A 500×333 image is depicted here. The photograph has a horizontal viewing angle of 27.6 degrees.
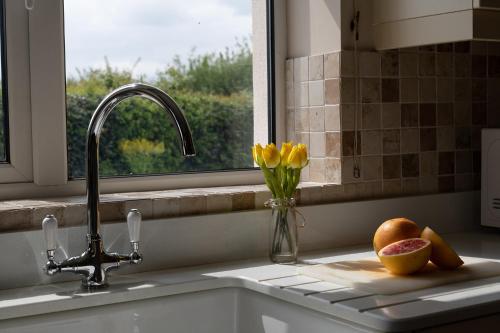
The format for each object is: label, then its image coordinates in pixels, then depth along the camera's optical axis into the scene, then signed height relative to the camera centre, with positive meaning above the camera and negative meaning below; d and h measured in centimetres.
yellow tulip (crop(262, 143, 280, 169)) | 187 -5
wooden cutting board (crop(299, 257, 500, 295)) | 167 -25
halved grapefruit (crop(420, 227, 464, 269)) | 176 -22
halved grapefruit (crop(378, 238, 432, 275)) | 172 -22
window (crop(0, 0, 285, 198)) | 190 +10
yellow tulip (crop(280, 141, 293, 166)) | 188 -4
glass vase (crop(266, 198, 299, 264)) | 190 -19
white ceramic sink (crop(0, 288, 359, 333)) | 163 -30
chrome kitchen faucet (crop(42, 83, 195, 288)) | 170 -12
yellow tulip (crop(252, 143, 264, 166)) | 188 -5
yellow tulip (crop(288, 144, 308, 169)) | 187 -5
